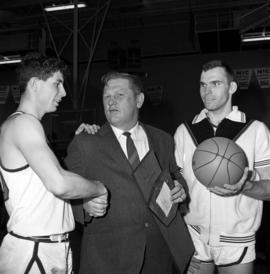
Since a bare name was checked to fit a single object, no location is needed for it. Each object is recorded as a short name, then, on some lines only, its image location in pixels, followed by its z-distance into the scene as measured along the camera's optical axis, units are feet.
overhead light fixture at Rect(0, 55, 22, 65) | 41.81
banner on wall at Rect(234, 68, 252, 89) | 41.60
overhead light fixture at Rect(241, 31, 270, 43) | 34.44
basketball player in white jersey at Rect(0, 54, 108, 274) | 5.97
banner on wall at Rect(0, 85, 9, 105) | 50.65
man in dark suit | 7.61
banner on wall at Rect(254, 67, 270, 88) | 41.29
